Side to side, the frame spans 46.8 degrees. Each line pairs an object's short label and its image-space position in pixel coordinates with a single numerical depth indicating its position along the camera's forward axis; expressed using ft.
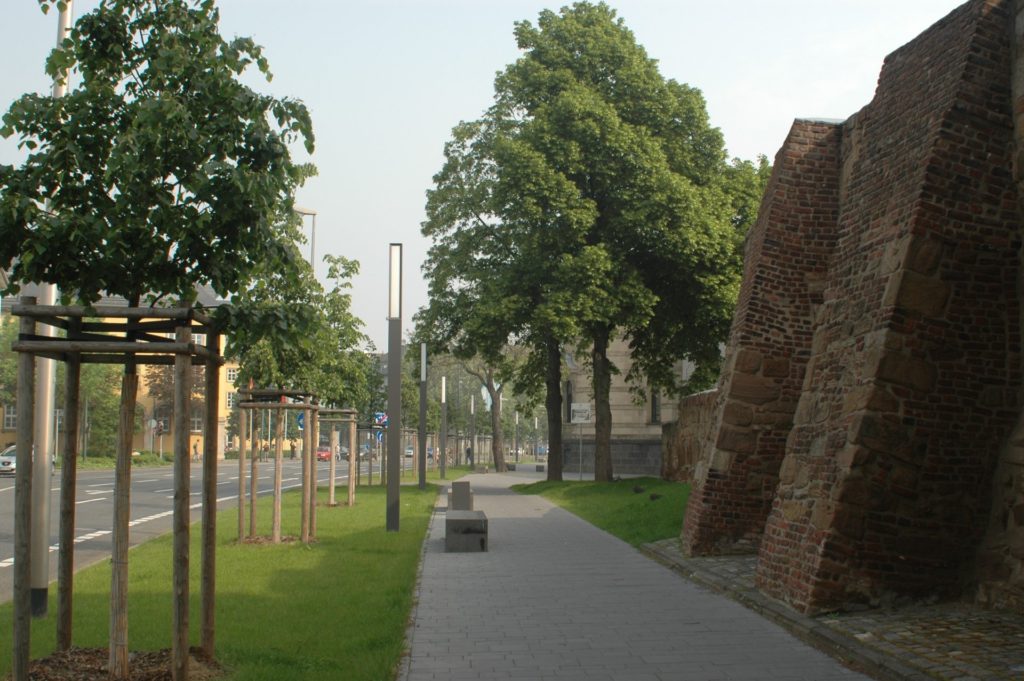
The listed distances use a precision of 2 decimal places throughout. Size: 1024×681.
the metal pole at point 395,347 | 66.74
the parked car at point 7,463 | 167.32
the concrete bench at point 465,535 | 54.95
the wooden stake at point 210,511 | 25.62
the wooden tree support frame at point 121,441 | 22.43
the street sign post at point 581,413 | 131.64
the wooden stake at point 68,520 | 24.61
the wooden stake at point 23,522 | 21.70
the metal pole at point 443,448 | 162.02
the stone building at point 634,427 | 186.60
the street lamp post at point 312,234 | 108.84
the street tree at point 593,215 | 107.76
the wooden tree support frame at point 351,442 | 88.48
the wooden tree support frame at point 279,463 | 54.95
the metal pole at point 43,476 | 31.94
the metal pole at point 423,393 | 111.34
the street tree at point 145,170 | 23.21
